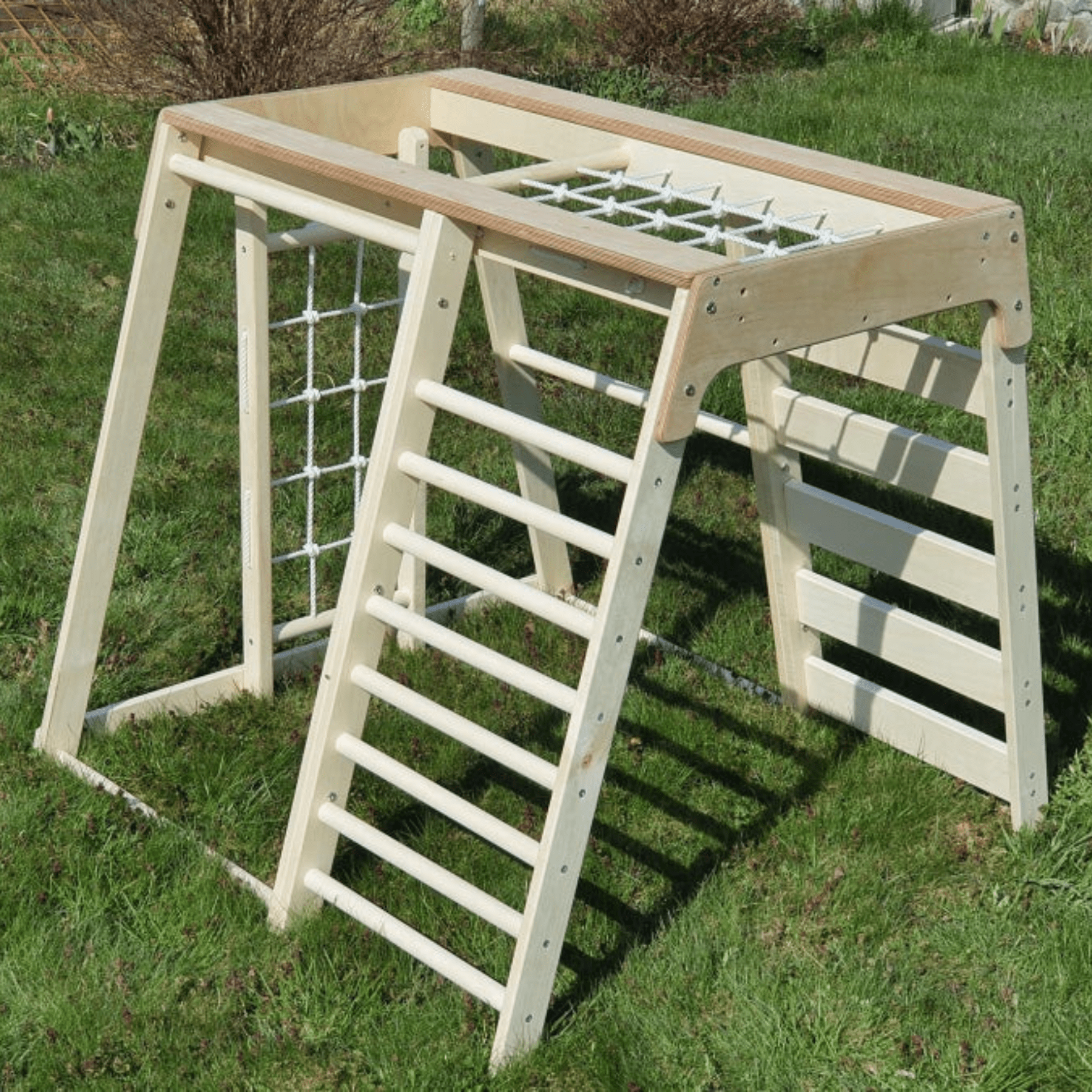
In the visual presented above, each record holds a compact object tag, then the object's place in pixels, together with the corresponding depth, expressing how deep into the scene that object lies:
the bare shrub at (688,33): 8.85
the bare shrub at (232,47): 7.24
